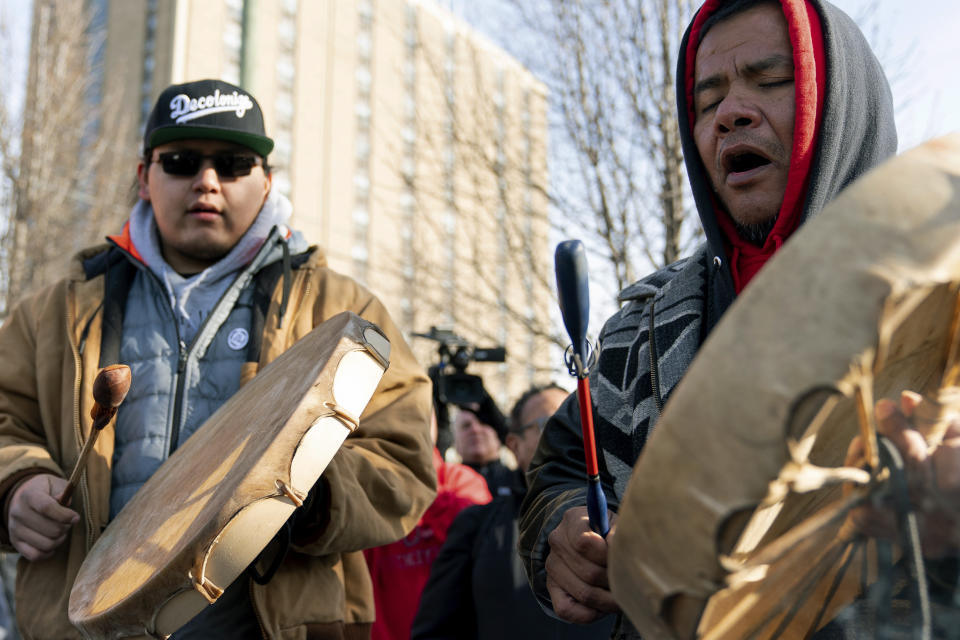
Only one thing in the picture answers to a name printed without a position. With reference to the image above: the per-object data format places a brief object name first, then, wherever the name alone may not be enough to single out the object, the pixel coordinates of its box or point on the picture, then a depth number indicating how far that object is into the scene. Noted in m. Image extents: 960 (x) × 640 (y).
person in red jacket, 3.62
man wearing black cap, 1.85
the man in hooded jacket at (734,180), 1.49
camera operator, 5.10
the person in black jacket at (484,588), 2.89
